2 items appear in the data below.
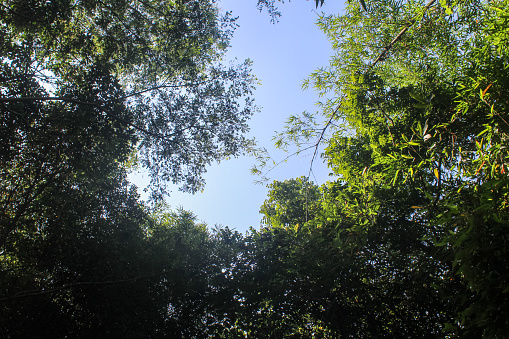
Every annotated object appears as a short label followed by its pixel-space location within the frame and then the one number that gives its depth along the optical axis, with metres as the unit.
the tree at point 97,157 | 6.25
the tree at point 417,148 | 2.26
